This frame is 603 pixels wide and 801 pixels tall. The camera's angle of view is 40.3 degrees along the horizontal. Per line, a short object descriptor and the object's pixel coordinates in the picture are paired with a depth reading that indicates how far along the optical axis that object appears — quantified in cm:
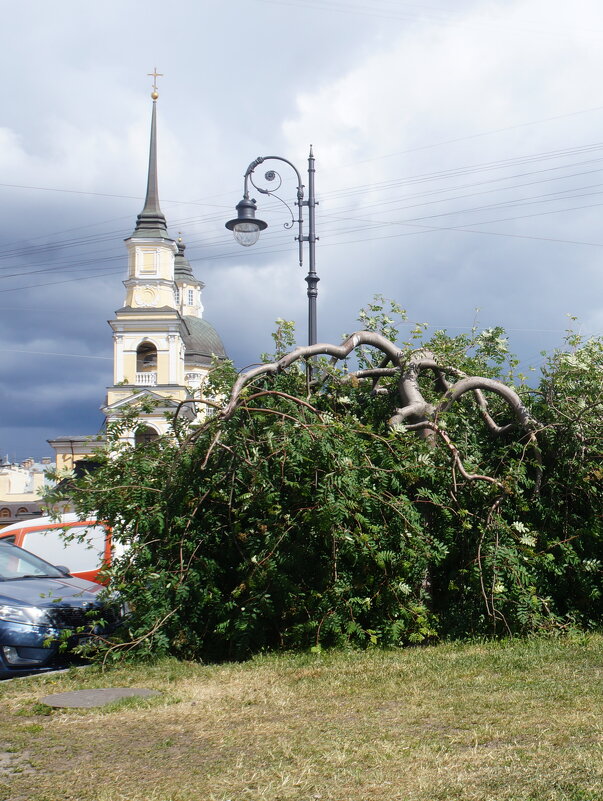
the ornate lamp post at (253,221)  1370
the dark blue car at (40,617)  788
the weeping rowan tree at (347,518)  841
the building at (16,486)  6925
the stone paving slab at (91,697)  634
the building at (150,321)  5506
